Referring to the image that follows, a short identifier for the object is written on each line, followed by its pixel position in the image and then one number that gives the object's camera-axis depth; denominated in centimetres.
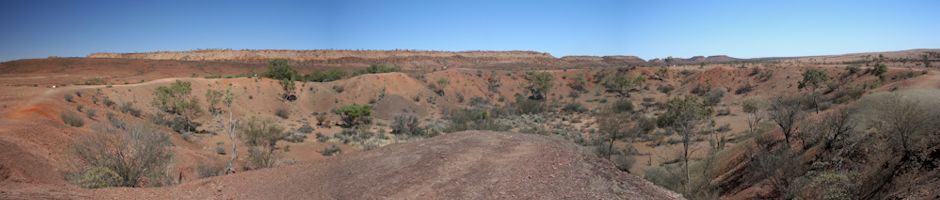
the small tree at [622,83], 5662
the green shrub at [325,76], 5647
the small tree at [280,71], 5177
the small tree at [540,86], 5872
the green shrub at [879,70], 4025
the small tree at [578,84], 6569
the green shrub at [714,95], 4636
